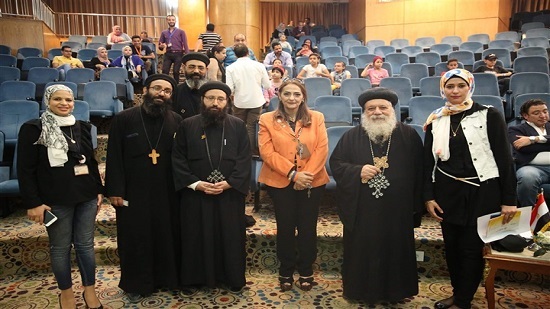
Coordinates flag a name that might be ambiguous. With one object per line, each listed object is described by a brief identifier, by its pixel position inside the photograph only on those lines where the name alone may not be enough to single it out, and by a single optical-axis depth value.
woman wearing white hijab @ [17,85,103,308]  2.49
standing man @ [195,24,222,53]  7.43
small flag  2.78
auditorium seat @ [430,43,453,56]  10.06
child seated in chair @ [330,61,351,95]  7.47
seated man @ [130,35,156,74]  8.55
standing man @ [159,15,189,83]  7.84
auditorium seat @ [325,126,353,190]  4.23
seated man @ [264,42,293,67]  8.29
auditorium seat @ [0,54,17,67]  8.68
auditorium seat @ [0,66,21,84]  7.50
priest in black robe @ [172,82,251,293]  2.92
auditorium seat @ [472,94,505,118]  4.80
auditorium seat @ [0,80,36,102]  6.17
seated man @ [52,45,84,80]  8.00
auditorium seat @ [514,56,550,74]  7.00
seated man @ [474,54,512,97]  7.10
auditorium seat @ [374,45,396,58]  10.32
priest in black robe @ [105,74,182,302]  2.89
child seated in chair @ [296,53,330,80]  7.49
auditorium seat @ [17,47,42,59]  10.22
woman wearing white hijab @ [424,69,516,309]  2.51
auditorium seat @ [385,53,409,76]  9.17
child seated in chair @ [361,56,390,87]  7.39
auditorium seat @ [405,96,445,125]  5.16
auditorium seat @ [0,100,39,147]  4.83
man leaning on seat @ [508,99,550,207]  3.46
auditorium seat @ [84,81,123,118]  6.03
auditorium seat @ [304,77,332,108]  6.58
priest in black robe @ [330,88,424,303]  2.72
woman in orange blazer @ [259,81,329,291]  2.92
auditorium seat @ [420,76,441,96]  6.34
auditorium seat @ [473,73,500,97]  6.04
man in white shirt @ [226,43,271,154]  4.74
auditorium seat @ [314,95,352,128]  5.43
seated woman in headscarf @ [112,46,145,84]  7.81
